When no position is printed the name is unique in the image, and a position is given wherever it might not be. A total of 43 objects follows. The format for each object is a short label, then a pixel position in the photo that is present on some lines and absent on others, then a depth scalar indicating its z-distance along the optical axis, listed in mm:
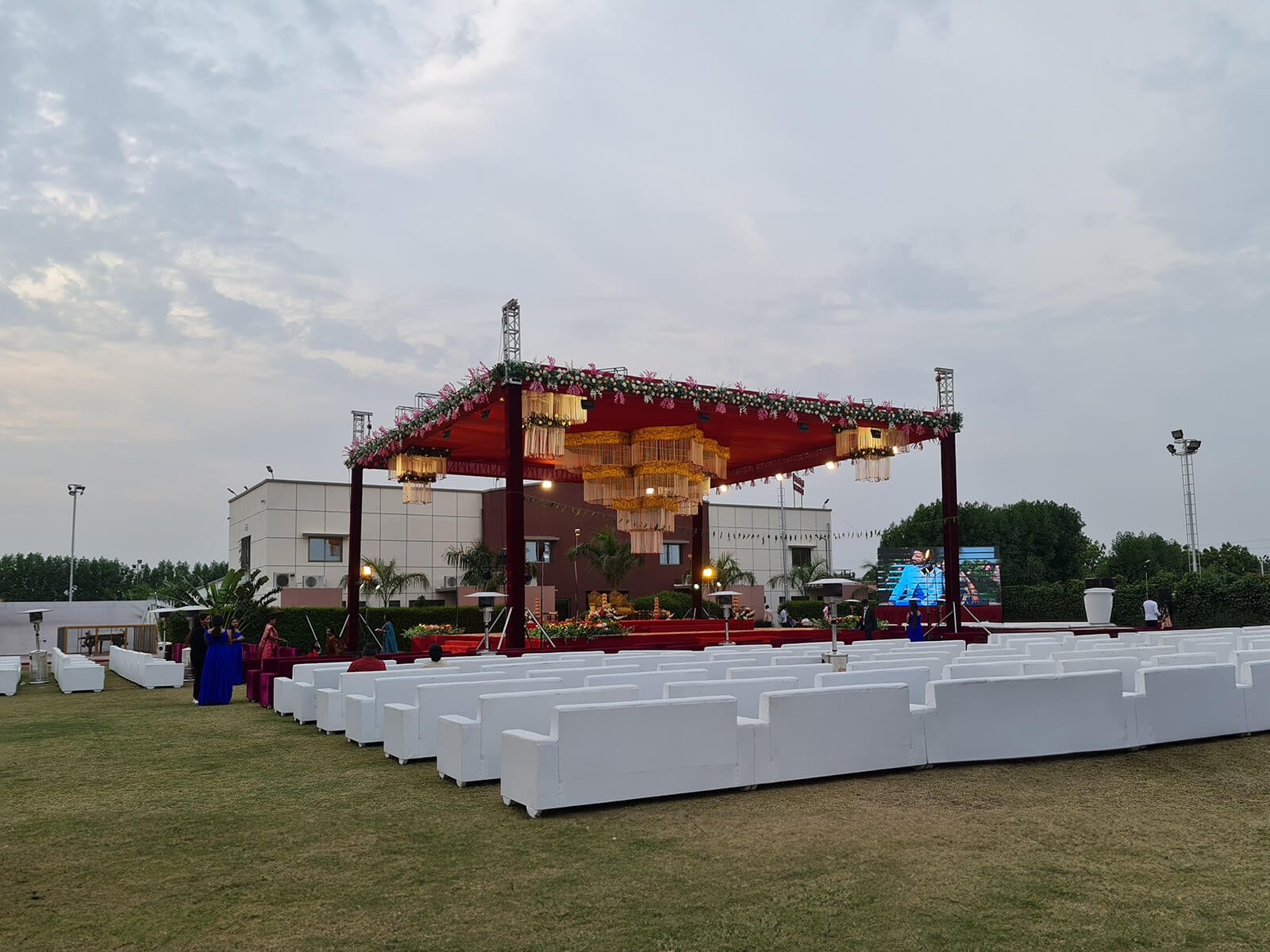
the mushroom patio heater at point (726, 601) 19484
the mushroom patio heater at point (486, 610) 15178
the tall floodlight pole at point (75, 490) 48094
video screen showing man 35594
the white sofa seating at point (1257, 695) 8289
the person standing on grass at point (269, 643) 16484
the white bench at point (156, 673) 17891
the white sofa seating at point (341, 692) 9500
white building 35875
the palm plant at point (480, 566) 36375
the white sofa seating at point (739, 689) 7293
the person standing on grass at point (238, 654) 14625
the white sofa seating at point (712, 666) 9438
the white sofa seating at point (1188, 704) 7703
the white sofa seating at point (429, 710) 7684
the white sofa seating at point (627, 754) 5672
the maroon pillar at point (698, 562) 24875
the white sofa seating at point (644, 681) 8352
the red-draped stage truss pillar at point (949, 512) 18781
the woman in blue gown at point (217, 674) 13719
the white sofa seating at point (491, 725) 6664
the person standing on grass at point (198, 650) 13898
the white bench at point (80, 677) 16875
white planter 26219
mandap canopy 14984
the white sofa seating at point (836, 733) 6387
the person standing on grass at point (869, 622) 19719
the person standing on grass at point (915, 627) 17328
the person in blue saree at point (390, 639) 20422
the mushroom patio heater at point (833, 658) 9406
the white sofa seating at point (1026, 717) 7070
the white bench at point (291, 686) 11289
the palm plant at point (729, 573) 40062
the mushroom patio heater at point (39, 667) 20016
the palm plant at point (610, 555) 37469
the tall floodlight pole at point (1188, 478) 31938
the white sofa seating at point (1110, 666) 8422
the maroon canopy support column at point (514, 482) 14383
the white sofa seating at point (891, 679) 7807
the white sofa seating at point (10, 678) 16641
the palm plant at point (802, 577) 45422
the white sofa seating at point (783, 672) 8703
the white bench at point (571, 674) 8062
